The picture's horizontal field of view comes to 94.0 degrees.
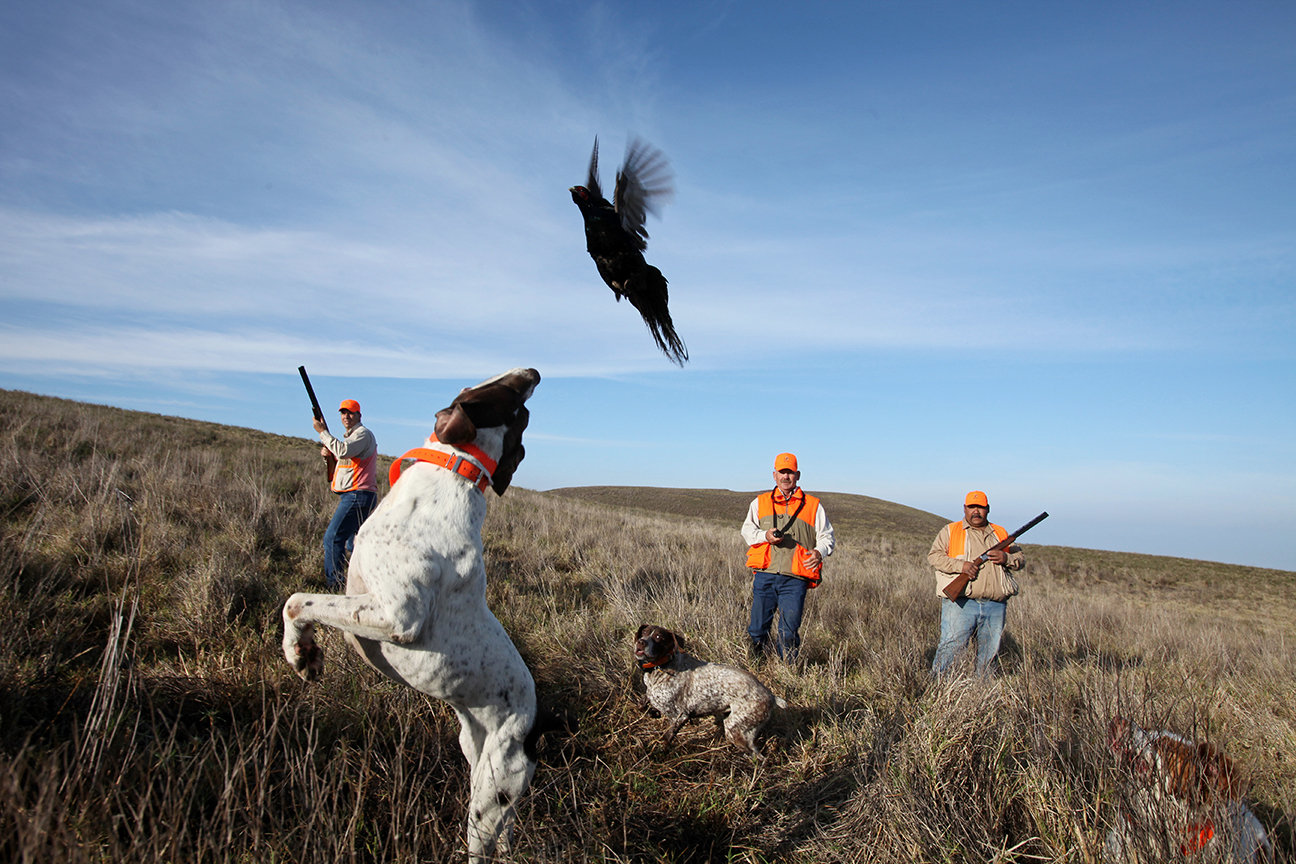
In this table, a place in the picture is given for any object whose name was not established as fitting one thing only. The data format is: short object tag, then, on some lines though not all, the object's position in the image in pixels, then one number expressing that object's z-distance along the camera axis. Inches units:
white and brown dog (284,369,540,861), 61.1
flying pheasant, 85.4
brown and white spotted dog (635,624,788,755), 131.3
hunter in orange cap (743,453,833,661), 217.8
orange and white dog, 78.1
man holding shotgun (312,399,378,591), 235.6
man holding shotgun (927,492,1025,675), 228.7
